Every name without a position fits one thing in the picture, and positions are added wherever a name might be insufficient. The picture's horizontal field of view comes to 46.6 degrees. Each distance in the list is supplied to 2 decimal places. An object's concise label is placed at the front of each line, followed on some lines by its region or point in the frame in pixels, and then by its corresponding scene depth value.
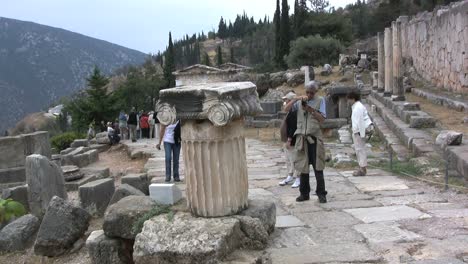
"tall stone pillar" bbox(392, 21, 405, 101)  18.84
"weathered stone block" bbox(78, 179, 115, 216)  8.37
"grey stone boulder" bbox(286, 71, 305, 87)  33.91
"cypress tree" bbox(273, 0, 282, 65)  50.00
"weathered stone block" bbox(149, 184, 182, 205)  5.31
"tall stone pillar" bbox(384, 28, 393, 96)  21.04
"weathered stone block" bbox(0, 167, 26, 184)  12.59
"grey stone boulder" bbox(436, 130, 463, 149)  9.27
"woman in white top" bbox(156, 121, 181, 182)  9.78
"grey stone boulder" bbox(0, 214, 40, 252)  7.47
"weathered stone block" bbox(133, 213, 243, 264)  4.37
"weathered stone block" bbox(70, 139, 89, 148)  21.17
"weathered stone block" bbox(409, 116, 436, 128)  12.70
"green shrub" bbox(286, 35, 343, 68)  42.50
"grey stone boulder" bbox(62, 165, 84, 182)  11.84
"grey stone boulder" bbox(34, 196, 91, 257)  6.57
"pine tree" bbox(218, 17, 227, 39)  133.12
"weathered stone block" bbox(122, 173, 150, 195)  9.22
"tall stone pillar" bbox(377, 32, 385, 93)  24.31
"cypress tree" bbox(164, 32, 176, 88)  62.76
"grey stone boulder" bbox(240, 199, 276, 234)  5.15
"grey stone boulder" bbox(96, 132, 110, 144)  21.19
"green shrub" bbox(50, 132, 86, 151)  25.77
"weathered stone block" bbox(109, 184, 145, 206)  7.29
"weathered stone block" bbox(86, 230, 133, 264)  5.30
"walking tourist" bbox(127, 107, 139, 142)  21.59
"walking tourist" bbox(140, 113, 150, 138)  22.95
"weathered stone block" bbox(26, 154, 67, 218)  8.94
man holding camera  6.73
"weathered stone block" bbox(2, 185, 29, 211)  9.29
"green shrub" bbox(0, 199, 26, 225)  5.32
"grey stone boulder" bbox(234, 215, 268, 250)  4.79
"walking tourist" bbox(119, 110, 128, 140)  23.47
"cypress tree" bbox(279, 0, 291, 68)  49.12
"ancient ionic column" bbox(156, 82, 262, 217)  4.87
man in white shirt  8.88
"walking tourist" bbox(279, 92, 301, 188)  7.57
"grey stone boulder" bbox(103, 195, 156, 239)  5.16
